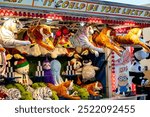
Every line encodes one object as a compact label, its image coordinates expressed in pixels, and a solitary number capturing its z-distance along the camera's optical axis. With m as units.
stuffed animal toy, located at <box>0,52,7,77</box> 5.10
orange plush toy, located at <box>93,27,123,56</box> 5.75
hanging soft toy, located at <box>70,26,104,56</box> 5.61
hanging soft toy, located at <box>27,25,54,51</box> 5.26
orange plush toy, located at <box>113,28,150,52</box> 6.07
